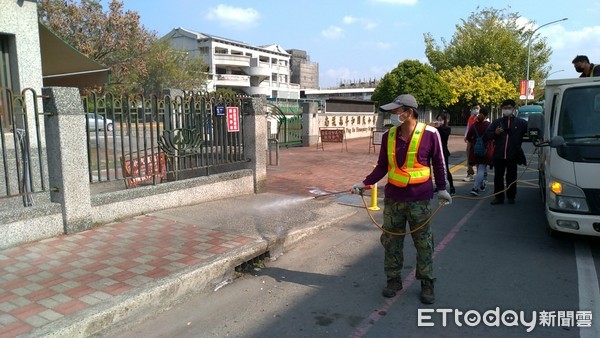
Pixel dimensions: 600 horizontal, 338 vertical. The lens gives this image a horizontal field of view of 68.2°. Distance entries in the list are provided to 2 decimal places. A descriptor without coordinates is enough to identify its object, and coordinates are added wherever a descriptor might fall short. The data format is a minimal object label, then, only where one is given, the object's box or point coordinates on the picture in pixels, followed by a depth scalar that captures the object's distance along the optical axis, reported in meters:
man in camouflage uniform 4.16
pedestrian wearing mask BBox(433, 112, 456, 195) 9.30
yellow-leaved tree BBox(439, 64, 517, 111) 32.00
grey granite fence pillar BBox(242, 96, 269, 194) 8.61
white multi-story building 65.88
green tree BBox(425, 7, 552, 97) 37.53
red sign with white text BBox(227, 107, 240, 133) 8.30
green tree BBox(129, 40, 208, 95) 35.73
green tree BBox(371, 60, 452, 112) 29.12
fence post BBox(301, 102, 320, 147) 20.17
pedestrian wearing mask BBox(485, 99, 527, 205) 8.09
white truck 5.16
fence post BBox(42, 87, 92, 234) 5.45
